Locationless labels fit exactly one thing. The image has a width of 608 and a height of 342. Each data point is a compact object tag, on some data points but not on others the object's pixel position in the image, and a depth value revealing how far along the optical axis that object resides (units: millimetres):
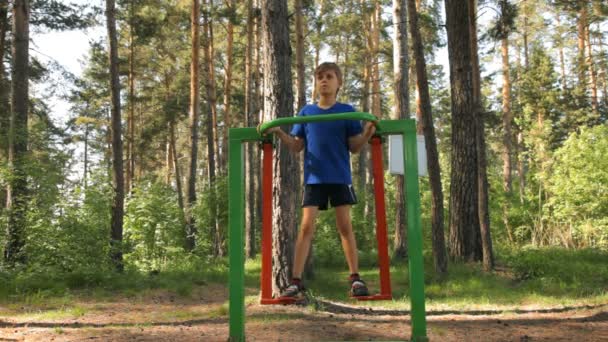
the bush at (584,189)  12602
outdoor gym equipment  3521
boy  3562
